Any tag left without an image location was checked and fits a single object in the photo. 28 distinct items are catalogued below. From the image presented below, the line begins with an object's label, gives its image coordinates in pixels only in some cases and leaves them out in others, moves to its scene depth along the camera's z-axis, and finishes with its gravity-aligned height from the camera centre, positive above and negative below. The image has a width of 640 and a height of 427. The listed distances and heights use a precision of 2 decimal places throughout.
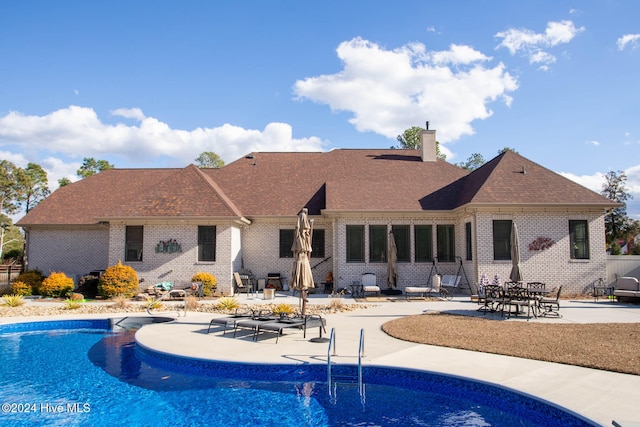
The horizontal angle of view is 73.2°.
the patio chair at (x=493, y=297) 12.88 -1.51
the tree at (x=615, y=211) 37.09 +3.04
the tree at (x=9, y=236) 45.56 +1.35
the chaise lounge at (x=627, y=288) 15.79 -1.57
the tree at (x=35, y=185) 48.91 +7.39
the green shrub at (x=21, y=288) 19.02 -1.77
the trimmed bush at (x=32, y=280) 19.50 -1.45
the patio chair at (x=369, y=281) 18.95 -1.51
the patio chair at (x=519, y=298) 12.35 -1.50
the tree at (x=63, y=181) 51.40 +7.96
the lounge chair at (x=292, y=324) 9.30 -1.69
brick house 18.06 +1.12
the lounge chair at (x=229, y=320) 10.21 -1.74
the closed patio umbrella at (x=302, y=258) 11.37 -0.29
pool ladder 6.88 -2.24
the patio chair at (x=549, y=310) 12.48 -1.90
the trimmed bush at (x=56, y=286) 17.97 -1.60
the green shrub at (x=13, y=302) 15.28 -1.92
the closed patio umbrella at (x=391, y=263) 18.92 -0.71
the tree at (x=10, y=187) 45.09 +6.53
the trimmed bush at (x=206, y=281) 18.48 -1.45
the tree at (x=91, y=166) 53.47 +10.25
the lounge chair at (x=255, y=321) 9.59 -1.70
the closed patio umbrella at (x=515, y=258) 14.06 -0.38
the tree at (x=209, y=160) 65.62 +13.37
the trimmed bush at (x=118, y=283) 17.47 -1.43
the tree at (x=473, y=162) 57.19 +11.24
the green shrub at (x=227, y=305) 14.17 -1.89
